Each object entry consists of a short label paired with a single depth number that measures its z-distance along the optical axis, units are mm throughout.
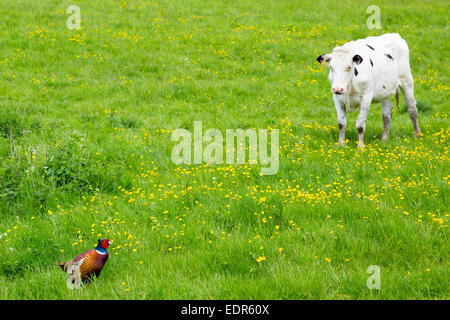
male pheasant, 9039
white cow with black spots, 16469
